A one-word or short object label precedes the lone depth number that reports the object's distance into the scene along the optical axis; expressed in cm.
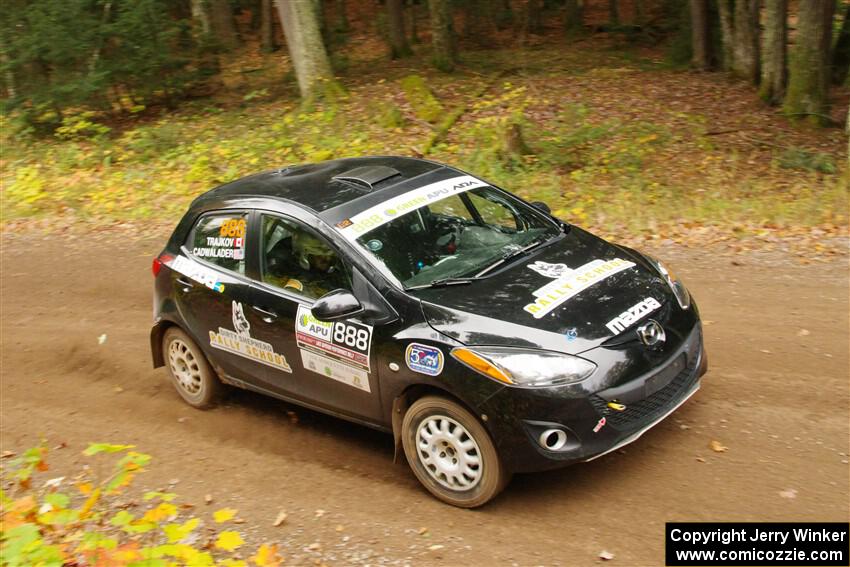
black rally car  475
